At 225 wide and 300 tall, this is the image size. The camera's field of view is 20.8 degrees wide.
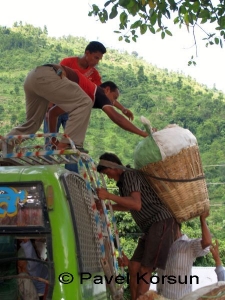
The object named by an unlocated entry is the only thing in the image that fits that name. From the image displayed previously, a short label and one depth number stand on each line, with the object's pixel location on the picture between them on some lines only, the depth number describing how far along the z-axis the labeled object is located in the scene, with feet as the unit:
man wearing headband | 13.73
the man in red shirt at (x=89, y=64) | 17.78
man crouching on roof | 15.24
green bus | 9.47
